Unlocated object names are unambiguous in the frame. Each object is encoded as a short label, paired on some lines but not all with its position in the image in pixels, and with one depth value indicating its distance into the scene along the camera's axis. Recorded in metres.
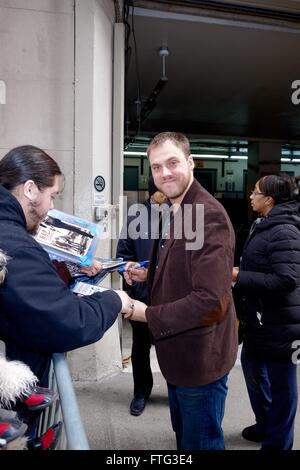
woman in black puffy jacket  2.00
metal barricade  0.79
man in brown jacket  1.37
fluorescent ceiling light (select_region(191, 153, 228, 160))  12.81
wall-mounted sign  3.07
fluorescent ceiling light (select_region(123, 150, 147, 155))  11.74
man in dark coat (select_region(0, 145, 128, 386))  1.05
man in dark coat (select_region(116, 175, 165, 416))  2.80
